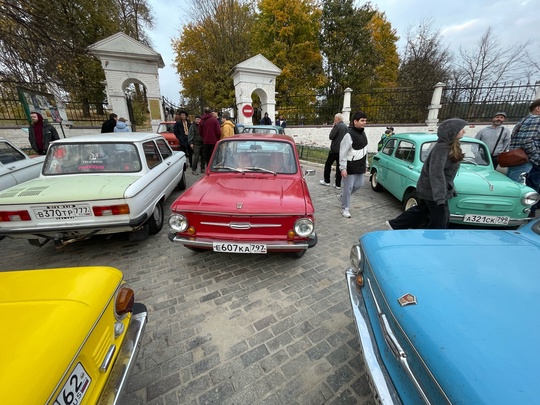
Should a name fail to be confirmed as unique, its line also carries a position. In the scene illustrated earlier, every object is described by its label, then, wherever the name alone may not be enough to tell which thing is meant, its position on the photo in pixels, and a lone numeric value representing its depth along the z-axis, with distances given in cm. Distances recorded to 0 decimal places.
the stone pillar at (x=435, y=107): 1244
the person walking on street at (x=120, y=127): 794
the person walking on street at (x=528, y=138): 417
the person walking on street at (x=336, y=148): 585
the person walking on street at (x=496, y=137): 507
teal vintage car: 368
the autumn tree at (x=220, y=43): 1970
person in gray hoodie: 282
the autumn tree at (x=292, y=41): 1897
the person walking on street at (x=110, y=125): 766
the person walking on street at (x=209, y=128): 690
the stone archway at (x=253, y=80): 1151
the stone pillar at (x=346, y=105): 1351
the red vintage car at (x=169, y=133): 961
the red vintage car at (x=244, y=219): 265
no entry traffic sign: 1164
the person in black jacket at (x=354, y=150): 425
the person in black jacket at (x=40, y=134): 639
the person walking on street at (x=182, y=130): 827
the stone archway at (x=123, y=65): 996
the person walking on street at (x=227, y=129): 777
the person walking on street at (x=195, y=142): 762
